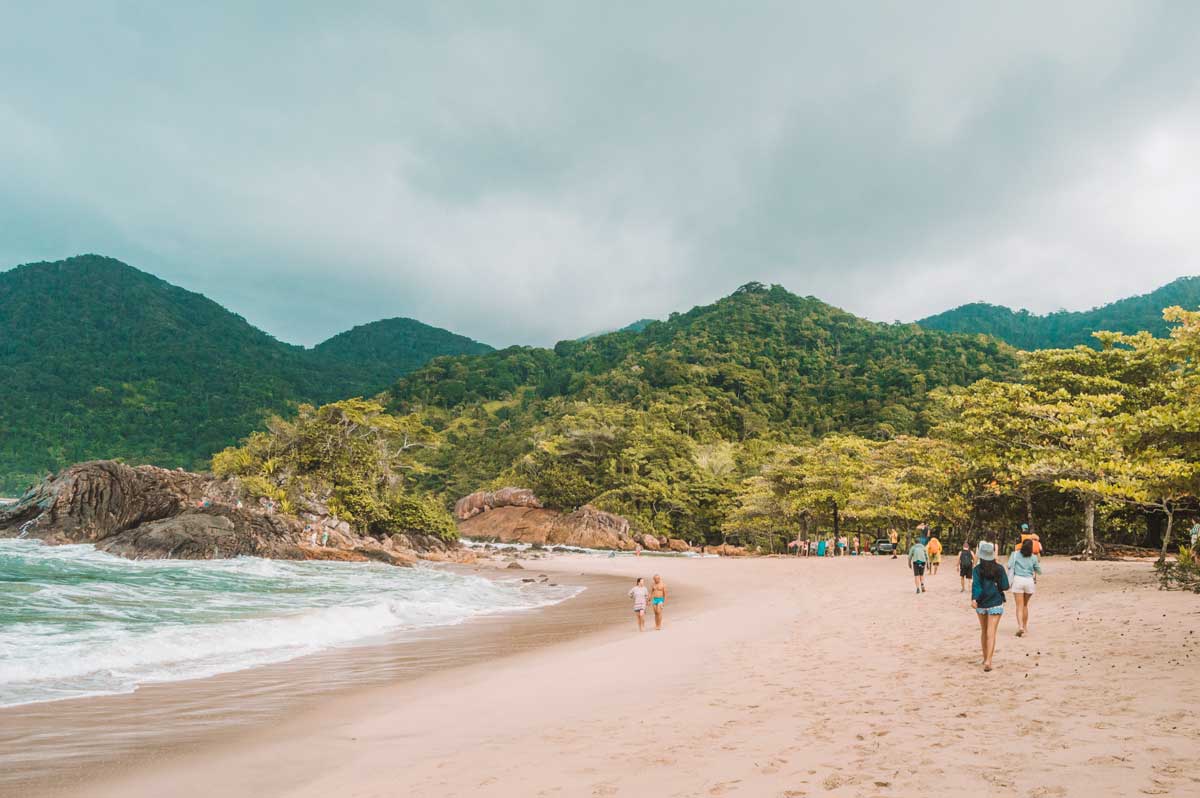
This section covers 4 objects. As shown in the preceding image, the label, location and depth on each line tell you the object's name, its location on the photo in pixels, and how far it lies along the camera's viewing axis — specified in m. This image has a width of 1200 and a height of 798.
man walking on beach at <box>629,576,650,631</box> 13.67
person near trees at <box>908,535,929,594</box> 17.08
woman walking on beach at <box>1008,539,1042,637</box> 10.23
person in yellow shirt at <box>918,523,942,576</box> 22.23
